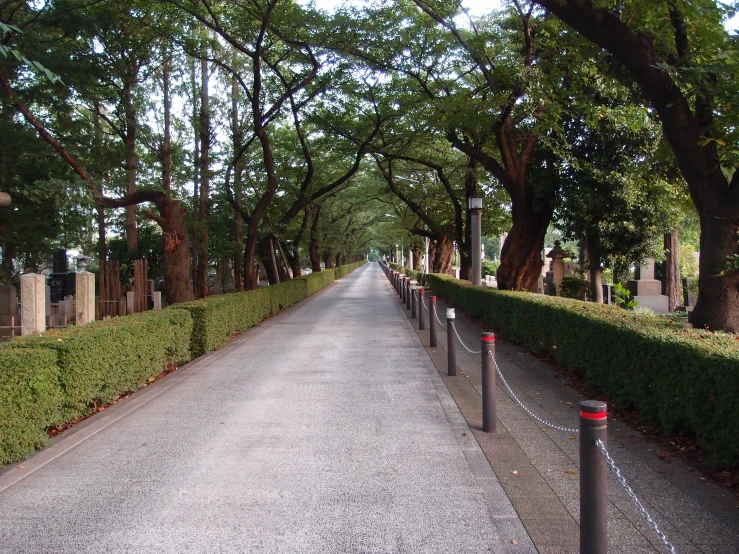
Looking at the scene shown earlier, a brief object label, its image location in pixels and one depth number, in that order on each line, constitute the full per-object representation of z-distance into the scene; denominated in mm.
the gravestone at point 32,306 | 8148
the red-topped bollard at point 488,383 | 5520
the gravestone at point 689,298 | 18148
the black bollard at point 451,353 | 8039
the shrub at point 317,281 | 28500
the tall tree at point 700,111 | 7180
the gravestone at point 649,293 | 19531
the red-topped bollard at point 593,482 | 2848
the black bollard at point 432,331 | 11011
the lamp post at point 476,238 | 17641
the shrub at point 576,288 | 20359
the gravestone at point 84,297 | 10250
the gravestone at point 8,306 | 15225
